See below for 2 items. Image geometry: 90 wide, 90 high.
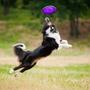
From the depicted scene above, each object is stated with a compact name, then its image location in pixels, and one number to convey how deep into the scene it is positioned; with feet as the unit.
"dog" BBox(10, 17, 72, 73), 50.38
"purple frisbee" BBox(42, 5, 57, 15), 48.77
